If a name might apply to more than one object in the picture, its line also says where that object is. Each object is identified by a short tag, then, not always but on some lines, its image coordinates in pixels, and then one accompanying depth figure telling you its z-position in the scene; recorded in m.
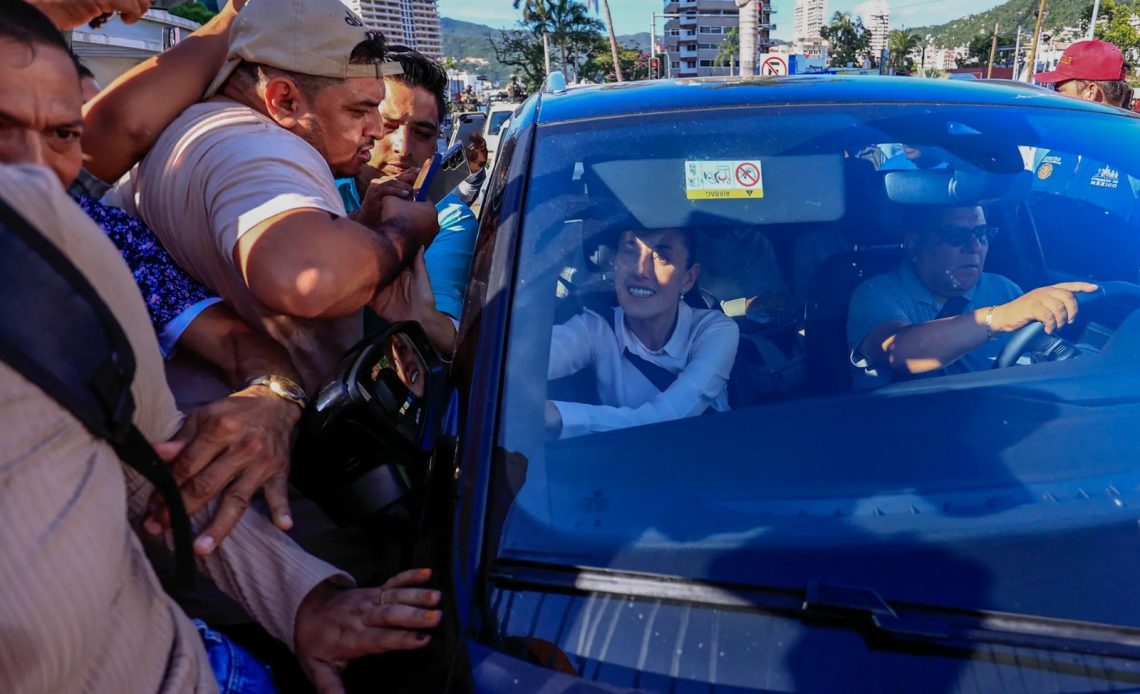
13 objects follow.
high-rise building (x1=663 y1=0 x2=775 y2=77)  112.30
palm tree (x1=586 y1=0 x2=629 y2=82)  40.95
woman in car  1.51
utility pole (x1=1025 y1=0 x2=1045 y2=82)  38.62
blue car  1.10
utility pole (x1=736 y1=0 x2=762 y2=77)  16.91
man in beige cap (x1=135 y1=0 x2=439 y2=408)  1.63
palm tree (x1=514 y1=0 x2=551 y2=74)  70.75
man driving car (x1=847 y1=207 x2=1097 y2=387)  1.66
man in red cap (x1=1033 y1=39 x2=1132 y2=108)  4.71
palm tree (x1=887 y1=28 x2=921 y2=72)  102.81
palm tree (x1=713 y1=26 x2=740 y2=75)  94.69
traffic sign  17.72
